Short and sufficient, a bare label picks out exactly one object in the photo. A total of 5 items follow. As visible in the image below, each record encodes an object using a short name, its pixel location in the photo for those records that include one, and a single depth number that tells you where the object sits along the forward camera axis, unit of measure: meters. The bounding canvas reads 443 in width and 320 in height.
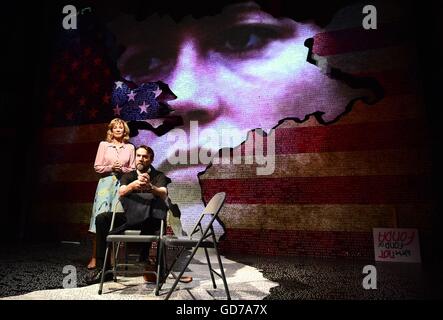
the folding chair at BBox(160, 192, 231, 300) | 2.54
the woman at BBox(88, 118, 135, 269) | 3.53
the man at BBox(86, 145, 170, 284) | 3.01
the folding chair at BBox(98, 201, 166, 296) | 2.68
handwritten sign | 4.27
